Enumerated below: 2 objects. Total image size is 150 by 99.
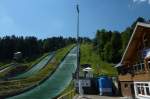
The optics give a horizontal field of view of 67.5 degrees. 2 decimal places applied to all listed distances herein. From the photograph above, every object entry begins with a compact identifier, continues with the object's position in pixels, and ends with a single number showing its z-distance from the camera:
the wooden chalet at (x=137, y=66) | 11.33
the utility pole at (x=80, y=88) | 12.85
